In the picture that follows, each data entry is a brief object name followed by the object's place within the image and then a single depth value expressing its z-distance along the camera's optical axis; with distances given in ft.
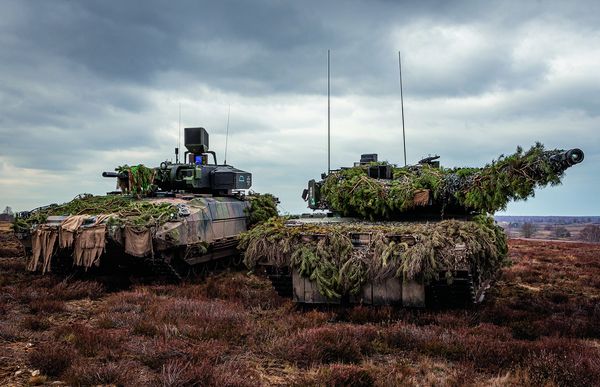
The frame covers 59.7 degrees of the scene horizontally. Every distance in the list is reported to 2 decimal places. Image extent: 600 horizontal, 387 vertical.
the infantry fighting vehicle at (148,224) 36.65
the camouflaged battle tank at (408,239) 24.84
